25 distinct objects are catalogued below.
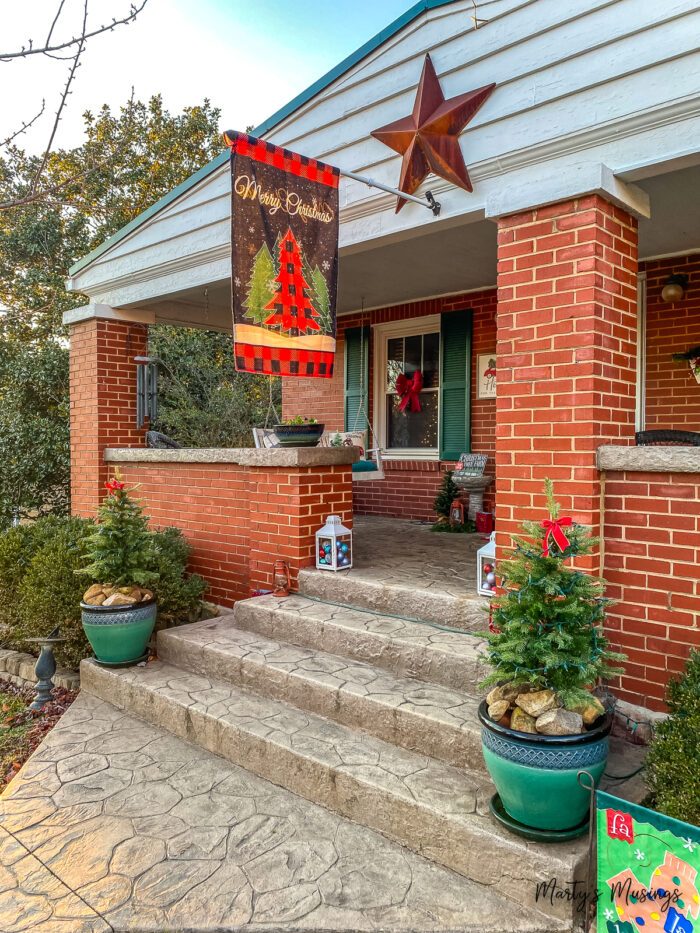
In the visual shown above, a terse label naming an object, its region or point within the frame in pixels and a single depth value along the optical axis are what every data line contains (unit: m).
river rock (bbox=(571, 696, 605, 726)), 2.15
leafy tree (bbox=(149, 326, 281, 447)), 10.95
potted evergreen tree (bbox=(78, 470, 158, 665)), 3.99
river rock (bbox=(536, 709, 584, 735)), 2.10
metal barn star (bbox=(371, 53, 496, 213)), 3.56
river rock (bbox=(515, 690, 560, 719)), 2.14
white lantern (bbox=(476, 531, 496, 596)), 3.52
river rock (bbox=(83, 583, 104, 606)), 4.11
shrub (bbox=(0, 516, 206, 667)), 4.44
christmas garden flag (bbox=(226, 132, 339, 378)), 3.35
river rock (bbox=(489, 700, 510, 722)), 2.22
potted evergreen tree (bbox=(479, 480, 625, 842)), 2.08
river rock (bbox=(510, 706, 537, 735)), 2.14
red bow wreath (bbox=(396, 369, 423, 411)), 7.02
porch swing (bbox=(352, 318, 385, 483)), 5.72
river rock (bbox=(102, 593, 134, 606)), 4.01
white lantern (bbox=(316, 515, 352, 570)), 4.28
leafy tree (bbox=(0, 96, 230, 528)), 11.99
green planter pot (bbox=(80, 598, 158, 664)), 3.97
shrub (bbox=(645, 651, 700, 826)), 1.96
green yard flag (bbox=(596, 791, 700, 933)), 1.73
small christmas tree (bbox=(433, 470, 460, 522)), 6.55
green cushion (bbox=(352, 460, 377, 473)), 5.83
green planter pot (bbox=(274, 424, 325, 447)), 4.62
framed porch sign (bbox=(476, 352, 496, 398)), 6.28
